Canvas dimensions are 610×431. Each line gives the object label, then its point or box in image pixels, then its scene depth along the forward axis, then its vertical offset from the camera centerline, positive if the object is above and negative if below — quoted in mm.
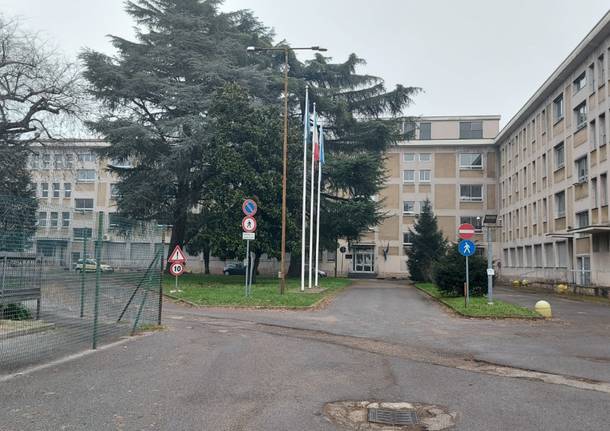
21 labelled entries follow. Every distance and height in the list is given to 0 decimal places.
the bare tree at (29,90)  24734 +7609
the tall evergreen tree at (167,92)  33969 +10304
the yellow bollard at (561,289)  35625 -1205
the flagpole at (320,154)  28409 +5509
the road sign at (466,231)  19736 +1259
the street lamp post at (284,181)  23016 +3451
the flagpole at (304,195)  26147 +3262
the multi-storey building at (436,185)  64000 +9281
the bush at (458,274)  23516 -266
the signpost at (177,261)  20234 +82
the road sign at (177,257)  20328 +224
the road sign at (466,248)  19594 +675
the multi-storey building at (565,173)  32750 +6728
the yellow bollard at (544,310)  17217 -1218
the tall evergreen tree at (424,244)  45472 +1836
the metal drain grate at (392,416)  5938 -1580
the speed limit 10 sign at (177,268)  20078 -161
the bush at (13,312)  8422 -773
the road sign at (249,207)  20844 +2061
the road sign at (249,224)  20578 +1419
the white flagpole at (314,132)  26903 +6229
